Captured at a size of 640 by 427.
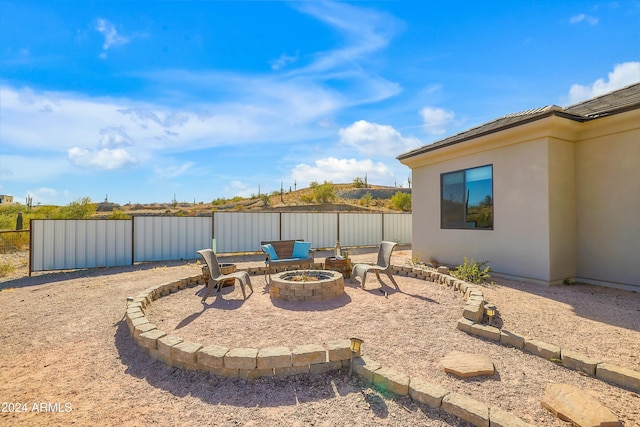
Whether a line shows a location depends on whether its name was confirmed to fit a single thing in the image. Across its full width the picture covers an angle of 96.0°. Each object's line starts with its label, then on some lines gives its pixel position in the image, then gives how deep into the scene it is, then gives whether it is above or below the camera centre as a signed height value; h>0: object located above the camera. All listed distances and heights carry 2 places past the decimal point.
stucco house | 5.55 +0.53
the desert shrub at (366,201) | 34.69 +2.08
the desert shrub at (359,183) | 48.91 +6.00
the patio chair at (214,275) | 5.09 -1.04
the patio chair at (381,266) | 5.91 -1.03
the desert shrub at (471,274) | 6.10 -1.23
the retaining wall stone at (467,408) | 1.98 -1.36
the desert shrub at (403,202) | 27.94 +1.56
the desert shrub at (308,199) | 34.81 +2.43
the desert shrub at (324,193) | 33.16 +2.89
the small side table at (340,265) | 6.71 -1.11
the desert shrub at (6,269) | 7.76 -1.38
